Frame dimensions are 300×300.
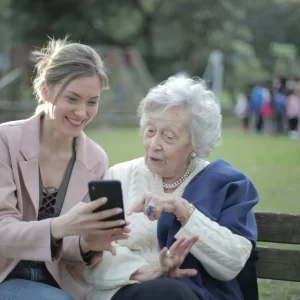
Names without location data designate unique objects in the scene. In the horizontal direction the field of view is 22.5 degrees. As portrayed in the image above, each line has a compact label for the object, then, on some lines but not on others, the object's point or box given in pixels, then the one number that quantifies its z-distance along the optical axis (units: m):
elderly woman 3.47
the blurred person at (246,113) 28.63
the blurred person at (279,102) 27.17
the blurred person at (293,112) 26.20
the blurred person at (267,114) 27.38
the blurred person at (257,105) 27.64
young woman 3.49
